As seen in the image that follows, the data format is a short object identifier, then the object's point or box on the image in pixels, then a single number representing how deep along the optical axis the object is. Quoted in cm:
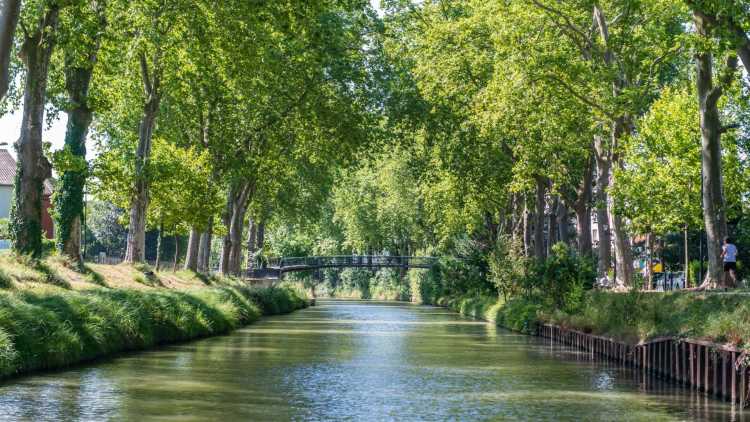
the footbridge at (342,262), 8906
